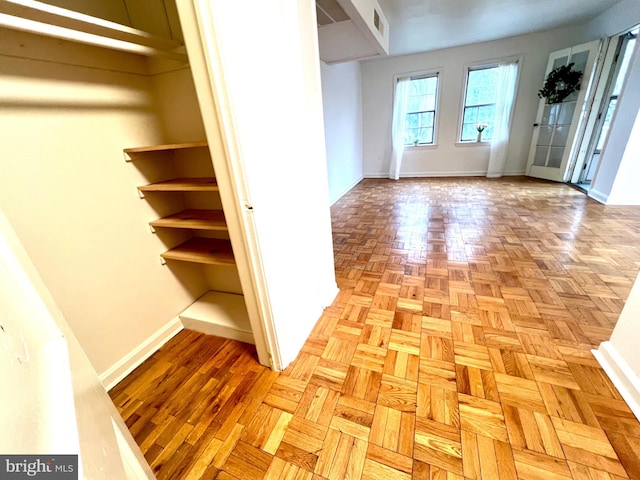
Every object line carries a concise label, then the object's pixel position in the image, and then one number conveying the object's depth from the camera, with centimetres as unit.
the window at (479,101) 490
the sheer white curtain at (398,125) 528
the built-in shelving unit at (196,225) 140
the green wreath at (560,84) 401
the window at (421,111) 526
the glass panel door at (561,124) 389
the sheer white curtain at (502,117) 467
